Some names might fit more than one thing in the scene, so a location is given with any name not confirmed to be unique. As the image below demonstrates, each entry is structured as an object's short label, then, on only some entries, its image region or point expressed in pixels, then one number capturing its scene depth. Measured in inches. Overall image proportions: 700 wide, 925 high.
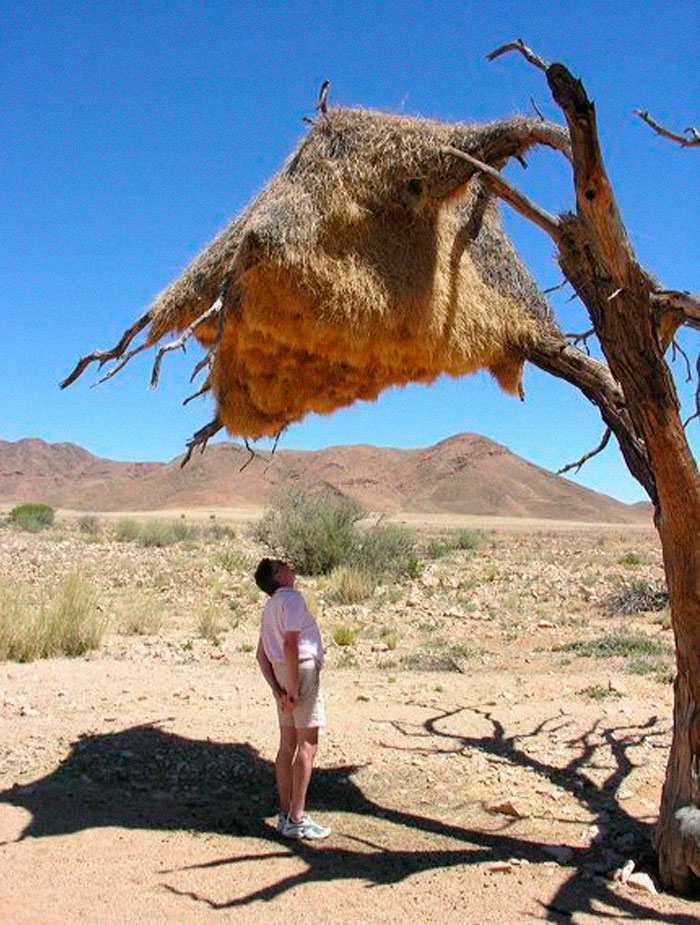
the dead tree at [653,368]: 187.9
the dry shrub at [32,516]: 1625.4
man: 230.8
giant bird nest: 237.6
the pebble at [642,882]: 206.2
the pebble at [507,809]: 259.9
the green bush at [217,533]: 1453.5
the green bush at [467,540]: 1376.7
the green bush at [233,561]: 932.6
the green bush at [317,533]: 872.3
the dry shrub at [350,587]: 718.5
